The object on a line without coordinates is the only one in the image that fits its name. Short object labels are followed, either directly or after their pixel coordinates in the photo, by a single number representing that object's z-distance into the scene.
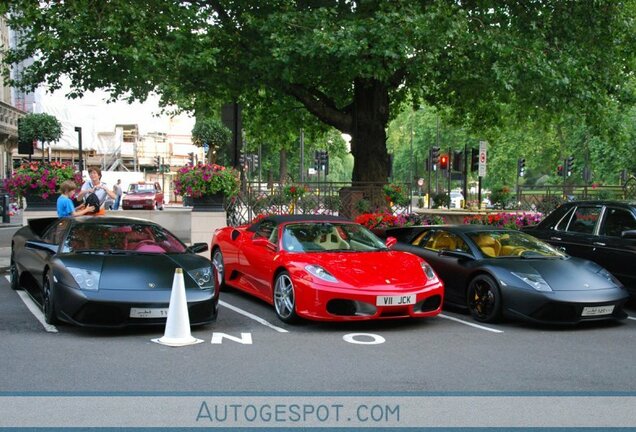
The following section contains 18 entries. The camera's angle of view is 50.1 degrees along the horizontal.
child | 11.27
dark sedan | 9.48
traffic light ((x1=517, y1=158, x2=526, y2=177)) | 48.66
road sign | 23.75
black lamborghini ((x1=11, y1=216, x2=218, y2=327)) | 7.06
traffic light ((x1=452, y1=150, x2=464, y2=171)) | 27.94
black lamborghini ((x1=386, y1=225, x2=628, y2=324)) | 8.00
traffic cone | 6.87
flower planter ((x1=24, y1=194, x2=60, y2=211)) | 14.76
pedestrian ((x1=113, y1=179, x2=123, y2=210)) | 27.17
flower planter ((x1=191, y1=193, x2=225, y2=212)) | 15.30
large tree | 14.42
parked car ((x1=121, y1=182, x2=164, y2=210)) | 36.31
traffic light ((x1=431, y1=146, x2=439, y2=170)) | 40.12
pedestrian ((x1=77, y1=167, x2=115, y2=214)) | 11.96
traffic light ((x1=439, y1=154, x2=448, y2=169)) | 33.97
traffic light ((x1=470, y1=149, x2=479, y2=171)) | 26.36
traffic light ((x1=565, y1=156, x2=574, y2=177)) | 47.64
